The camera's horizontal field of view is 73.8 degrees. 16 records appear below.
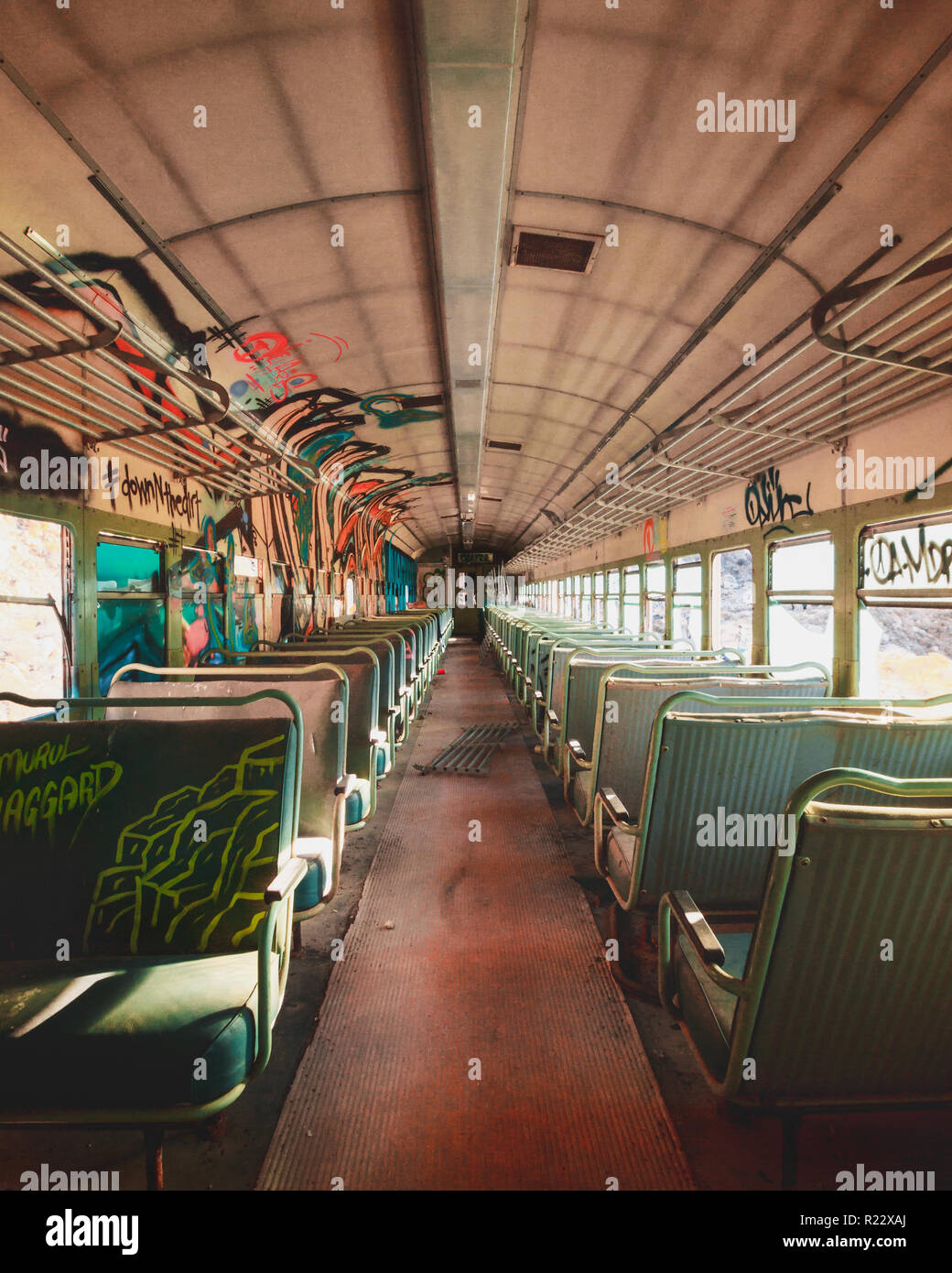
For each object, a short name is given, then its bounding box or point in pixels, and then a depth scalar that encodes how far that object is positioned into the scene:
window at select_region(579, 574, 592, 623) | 15.85
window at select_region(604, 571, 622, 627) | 12.85
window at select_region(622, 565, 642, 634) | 11.58
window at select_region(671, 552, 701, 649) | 8.37
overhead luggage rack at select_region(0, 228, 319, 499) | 2.74
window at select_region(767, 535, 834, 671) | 5.30
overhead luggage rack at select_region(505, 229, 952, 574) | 2.96
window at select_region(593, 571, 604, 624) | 14.39
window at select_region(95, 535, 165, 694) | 4.48
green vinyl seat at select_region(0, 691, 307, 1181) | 2.10
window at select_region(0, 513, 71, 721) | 3.50
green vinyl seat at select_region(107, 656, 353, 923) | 2.67
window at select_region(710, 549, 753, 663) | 7.23
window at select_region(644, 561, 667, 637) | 10.16
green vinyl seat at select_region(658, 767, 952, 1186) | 1.44
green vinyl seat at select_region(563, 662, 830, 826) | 3.45
